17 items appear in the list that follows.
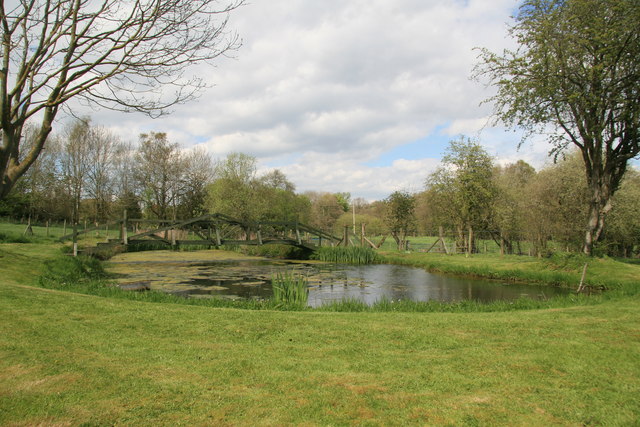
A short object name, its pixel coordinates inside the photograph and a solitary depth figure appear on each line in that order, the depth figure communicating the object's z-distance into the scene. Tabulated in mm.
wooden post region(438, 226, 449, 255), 24156
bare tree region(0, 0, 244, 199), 9000
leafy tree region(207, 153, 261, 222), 33406
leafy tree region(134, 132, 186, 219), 42000
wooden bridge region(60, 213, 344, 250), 20922
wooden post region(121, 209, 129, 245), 20391
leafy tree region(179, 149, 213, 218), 44031
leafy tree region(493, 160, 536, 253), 24922
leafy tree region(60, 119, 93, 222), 40344
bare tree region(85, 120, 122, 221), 41469
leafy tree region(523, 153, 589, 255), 22281
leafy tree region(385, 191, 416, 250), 28188
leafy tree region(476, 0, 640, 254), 13797
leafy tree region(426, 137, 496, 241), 25188
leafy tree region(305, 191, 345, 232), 54031
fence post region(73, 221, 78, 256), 18172
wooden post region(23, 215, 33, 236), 29856
